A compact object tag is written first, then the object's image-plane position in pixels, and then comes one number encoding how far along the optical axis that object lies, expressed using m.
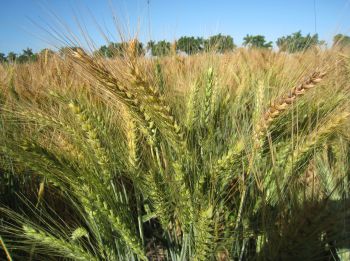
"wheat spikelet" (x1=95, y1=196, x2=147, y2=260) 0.28
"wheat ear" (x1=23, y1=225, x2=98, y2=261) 0.29
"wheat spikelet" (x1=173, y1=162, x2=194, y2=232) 0.27
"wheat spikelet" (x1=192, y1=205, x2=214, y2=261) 0.25
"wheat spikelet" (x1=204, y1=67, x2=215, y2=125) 0.36
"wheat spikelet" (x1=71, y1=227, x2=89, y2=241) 0.32
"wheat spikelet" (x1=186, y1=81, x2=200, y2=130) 0.34
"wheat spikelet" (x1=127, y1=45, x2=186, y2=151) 0.26
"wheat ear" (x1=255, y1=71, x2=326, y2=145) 0.27
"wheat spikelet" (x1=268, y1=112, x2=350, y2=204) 0.31
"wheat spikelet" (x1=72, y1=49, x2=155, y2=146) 0.26
